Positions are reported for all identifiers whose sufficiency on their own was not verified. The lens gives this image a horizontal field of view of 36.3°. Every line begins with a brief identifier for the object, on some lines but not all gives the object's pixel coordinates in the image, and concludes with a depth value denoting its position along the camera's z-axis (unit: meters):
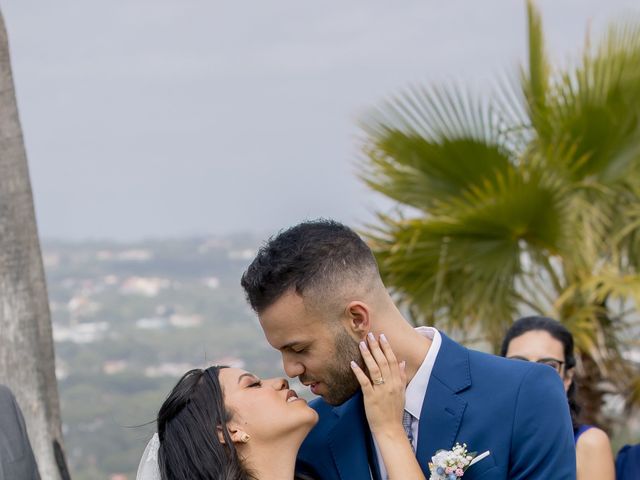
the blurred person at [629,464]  4.53
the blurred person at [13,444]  3.53
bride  3.18
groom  2.83
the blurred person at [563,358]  4.23
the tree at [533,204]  6.98
